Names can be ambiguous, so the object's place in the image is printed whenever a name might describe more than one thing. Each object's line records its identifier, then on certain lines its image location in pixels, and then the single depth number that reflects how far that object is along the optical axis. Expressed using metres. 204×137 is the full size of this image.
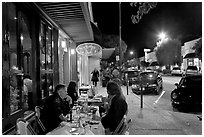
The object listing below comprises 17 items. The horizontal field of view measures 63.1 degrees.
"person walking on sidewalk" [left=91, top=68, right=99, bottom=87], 13.56
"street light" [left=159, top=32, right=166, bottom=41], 43.03
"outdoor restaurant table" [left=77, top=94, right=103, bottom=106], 5.26
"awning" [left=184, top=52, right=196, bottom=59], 29.08
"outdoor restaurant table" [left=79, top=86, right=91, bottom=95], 7.94
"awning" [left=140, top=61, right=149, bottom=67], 60.13
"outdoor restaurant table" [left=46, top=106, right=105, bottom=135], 2.61
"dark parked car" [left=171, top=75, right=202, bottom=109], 6.97
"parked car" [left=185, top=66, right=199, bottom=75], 25.19
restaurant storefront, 2.83
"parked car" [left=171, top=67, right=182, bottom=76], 33.26
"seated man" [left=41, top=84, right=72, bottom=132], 3.15
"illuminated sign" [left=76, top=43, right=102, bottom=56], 9.47
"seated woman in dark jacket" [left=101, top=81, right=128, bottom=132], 3.09
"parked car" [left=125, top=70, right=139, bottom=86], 16.38
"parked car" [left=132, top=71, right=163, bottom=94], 11.70
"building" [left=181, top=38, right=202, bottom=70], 30.61
